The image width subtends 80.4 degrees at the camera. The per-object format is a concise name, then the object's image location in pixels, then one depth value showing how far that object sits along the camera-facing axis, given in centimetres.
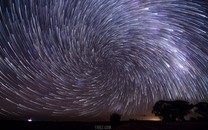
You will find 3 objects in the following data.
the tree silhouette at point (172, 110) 1865
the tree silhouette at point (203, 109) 1698
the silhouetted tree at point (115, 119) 1579
